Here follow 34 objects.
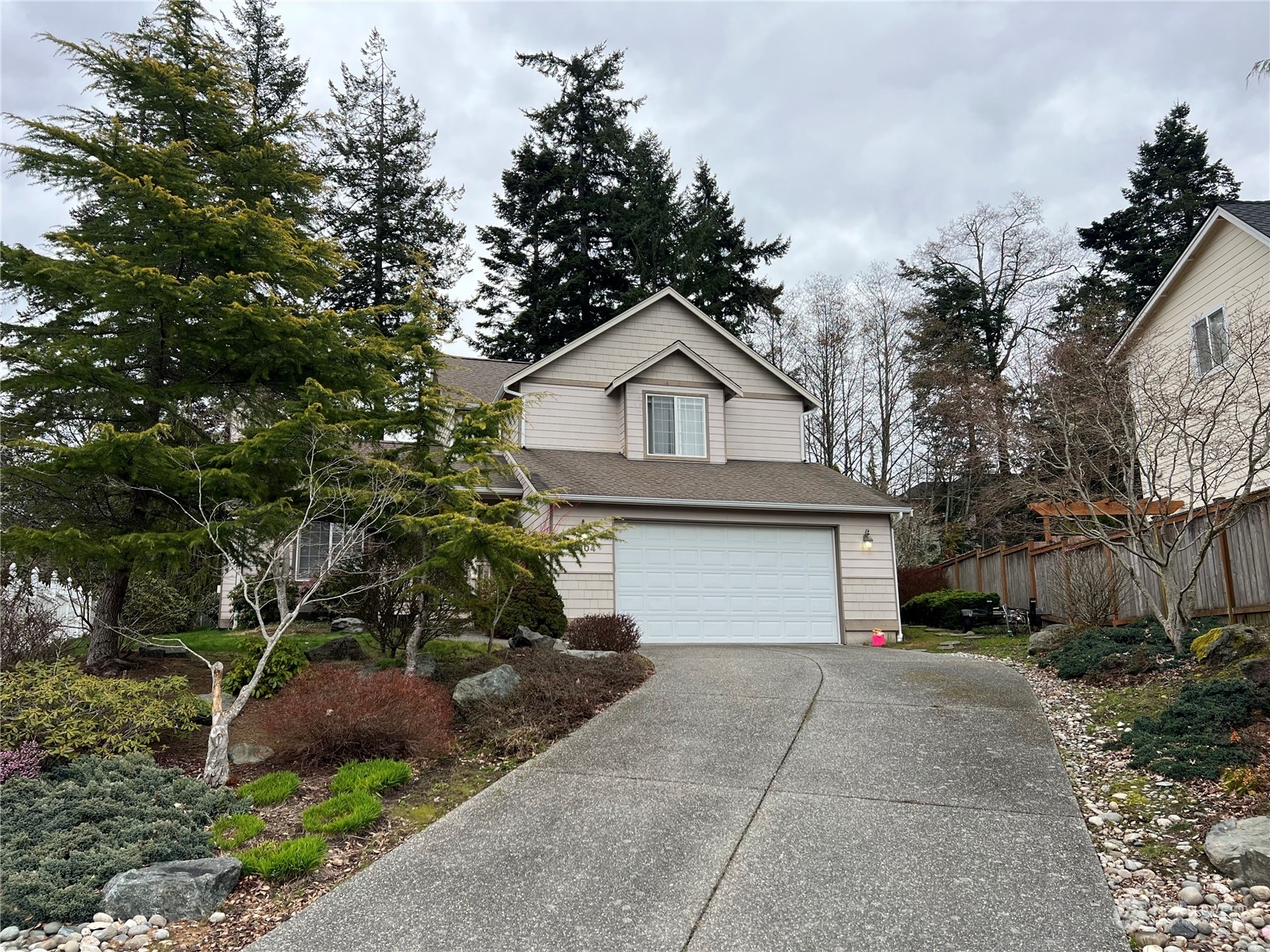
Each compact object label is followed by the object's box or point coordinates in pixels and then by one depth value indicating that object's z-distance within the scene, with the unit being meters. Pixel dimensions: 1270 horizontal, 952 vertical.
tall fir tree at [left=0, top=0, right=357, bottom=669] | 8.08
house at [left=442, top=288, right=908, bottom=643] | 14.79
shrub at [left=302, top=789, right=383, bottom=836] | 5.54
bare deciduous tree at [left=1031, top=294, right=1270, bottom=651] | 9.66
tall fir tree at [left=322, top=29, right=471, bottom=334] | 29.80
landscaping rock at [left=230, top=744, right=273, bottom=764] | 6.96
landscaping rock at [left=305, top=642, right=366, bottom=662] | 10.66
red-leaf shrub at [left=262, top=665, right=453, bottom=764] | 6.82
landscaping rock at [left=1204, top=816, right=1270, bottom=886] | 4.43
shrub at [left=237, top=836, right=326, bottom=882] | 4.96
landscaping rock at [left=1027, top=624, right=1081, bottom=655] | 11.75
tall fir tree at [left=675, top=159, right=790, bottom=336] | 31.02
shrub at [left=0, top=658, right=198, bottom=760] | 6.29
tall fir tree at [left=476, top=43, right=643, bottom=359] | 31.36
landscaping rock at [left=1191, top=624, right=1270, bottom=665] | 8.15
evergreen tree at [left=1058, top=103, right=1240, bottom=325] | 30.59
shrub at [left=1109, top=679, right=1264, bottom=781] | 5.91
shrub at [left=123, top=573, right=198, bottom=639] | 10.33
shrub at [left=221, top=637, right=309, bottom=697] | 8.16
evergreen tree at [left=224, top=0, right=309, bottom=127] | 30.09
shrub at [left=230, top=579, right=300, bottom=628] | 15.11
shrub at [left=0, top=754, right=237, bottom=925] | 4.57
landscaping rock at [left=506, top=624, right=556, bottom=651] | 11.68
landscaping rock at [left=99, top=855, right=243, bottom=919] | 4.58
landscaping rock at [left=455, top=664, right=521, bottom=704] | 8.17
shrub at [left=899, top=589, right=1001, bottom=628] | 18.00
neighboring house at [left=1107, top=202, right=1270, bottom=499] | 14.63
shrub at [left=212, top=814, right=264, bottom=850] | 5.43
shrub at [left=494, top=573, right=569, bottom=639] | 12.29
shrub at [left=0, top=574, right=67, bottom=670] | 8.52
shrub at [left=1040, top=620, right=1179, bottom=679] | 9.08
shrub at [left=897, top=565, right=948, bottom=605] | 23.47
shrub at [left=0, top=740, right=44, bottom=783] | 5.90
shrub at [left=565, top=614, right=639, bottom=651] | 11.35
